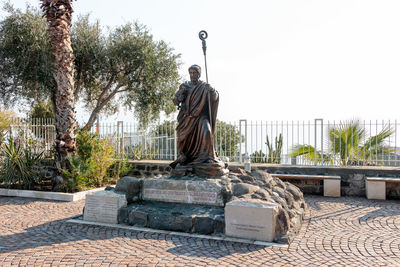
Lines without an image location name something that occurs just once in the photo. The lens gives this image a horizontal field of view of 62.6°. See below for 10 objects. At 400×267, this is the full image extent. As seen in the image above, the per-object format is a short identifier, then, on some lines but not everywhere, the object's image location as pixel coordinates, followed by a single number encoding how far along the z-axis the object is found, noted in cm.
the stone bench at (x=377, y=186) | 765
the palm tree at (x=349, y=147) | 877
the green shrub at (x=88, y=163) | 826
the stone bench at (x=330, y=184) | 809
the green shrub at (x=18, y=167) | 866
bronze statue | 599
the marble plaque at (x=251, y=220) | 451
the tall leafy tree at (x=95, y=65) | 1180
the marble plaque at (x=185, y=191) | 548
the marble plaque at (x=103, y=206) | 550
